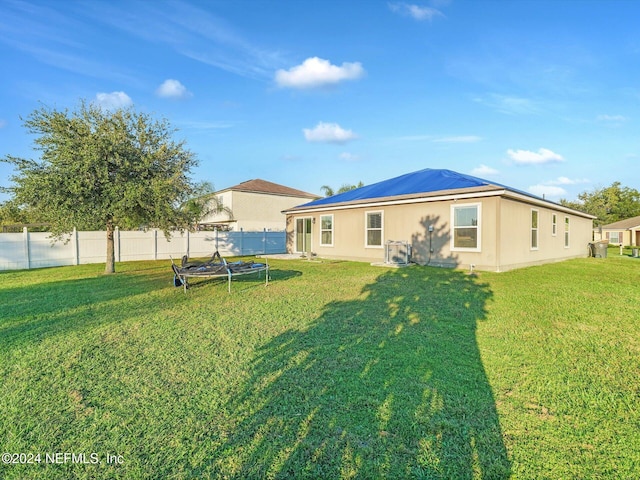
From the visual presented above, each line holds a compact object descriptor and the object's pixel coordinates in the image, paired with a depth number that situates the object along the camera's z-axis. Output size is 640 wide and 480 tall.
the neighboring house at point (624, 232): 34.66
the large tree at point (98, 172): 9.98
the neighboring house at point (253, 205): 34.34
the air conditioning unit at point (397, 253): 12.68
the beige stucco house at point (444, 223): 10.95
